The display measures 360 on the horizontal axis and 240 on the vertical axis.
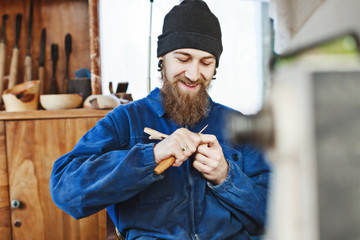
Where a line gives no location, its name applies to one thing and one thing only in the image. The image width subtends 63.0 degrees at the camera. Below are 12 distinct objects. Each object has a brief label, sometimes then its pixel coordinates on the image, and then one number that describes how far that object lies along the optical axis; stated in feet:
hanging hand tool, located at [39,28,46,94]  5.84
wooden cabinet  4.67
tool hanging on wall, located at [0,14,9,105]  5.54
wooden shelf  4.66
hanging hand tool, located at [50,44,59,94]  5.93
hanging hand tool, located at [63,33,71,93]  5.98
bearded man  2.95
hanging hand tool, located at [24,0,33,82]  5.73
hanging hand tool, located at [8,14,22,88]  5.57
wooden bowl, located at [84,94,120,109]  4.96
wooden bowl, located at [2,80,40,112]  4.88
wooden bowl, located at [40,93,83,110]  4.96
